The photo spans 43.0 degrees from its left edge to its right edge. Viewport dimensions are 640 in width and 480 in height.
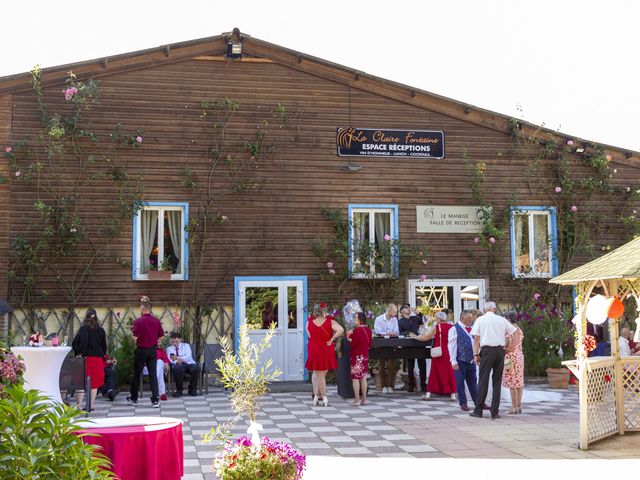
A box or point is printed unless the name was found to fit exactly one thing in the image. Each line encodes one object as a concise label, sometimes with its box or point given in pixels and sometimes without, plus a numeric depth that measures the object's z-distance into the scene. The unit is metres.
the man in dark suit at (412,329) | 14.62
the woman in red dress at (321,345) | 12.82
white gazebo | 8.99
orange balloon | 9.57
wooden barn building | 16.00
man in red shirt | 13.07
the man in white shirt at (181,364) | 14.40
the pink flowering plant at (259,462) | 5.33
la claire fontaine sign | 17.38
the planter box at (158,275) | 16.11
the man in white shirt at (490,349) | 11.09
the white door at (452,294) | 17.47
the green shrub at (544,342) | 16.39
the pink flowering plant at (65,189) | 15.72
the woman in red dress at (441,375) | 13.65
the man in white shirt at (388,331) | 14.71
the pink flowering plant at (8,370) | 4.51
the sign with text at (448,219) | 17.55
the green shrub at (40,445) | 3.57
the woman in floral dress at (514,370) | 11.59
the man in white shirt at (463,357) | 12.20
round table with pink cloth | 5.89
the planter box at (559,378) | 15.17
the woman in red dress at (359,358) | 12.76
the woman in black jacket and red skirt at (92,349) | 12.20
